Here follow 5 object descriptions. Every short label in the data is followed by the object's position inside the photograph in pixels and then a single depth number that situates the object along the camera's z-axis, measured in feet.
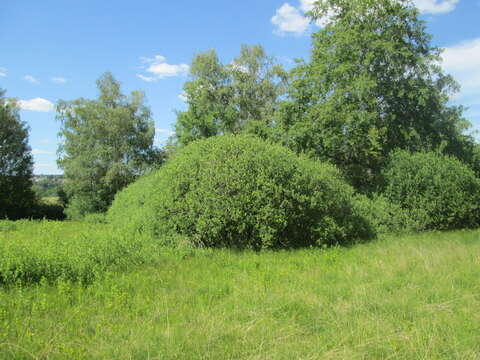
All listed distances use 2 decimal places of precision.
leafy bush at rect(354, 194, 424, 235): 41.98
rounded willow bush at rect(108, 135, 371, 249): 30.81
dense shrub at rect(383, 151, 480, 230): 44.80
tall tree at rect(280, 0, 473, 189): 52.13
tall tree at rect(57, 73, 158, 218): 96.78
